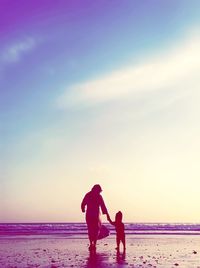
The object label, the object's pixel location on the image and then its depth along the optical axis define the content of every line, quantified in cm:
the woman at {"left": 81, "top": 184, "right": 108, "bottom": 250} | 1811
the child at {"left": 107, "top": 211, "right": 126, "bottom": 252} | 1817
